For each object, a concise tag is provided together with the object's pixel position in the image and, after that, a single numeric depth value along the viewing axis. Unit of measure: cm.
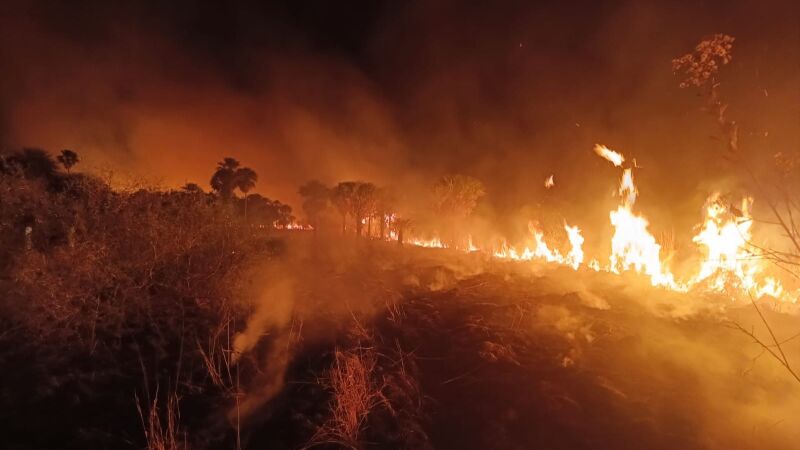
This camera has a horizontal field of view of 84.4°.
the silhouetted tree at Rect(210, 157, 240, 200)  4459
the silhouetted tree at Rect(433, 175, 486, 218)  3462
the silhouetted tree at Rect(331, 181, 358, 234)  4000
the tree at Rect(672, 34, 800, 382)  290
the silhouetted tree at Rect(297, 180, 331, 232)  5253
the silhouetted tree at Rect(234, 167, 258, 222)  4528
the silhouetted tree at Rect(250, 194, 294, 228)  5391
